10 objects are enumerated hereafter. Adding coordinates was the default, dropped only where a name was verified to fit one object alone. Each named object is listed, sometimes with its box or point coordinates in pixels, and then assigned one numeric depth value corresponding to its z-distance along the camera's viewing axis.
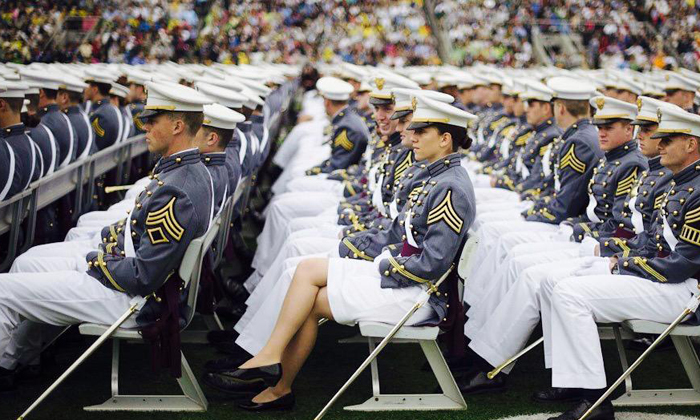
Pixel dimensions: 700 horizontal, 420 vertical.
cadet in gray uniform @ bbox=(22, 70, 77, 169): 7.35
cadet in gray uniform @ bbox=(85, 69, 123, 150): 8.89
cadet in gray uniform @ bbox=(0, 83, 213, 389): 4.24
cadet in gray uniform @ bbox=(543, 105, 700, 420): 4.42
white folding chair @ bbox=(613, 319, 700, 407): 4.73
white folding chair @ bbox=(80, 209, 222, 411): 4.52
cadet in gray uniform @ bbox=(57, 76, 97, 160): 7.89
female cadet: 4.43
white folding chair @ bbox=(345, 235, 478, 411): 4.48
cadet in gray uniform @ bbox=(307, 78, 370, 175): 8.65
